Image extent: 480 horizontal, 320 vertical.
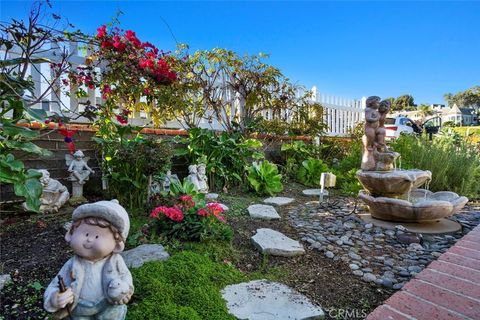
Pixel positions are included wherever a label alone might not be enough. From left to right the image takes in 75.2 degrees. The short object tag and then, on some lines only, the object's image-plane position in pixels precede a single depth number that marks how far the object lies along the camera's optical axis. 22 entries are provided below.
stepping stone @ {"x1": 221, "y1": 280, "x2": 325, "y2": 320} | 1.60
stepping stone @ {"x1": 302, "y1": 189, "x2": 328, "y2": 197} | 4.92
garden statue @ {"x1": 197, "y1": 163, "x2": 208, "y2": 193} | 4.21
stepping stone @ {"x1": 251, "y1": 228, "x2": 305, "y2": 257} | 2.45
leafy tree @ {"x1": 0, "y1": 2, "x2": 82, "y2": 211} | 1.75
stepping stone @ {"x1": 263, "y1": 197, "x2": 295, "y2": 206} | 4.20
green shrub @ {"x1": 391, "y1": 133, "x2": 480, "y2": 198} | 4.90
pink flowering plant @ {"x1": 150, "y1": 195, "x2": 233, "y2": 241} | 2.45
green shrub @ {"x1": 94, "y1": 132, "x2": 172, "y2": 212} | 3.17
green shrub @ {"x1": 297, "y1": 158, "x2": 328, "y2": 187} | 5.72
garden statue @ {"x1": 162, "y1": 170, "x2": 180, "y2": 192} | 3.69
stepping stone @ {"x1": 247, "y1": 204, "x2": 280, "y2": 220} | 3.43
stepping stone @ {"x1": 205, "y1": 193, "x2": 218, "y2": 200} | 4.08
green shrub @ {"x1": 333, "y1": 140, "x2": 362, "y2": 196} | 5.05
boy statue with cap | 1.16
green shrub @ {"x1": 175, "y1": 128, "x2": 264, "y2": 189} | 4.51
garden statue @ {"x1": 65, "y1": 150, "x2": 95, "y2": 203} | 3.39
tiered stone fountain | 3.16
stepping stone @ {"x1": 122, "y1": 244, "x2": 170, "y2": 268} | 2.02
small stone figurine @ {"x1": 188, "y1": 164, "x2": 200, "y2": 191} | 4.12
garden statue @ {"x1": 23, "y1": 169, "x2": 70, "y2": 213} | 3.05
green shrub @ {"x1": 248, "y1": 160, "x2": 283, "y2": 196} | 4.66
